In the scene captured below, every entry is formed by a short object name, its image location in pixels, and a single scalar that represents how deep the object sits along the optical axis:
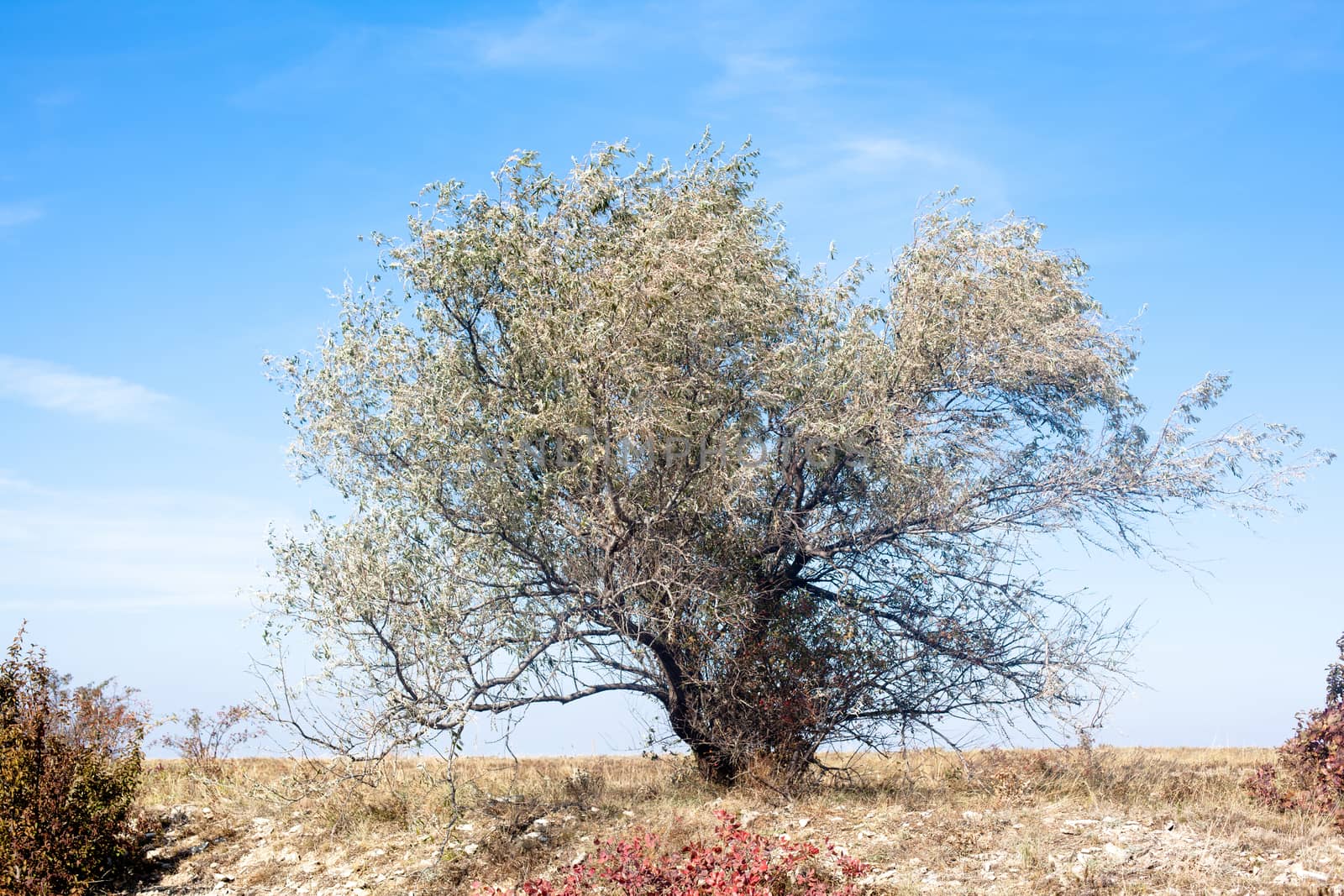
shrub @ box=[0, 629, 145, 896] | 12.47
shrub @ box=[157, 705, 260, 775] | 17.63
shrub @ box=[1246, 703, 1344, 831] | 12.98
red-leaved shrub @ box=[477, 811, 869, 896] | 9.72
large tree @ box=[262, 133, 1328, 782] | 11.95
